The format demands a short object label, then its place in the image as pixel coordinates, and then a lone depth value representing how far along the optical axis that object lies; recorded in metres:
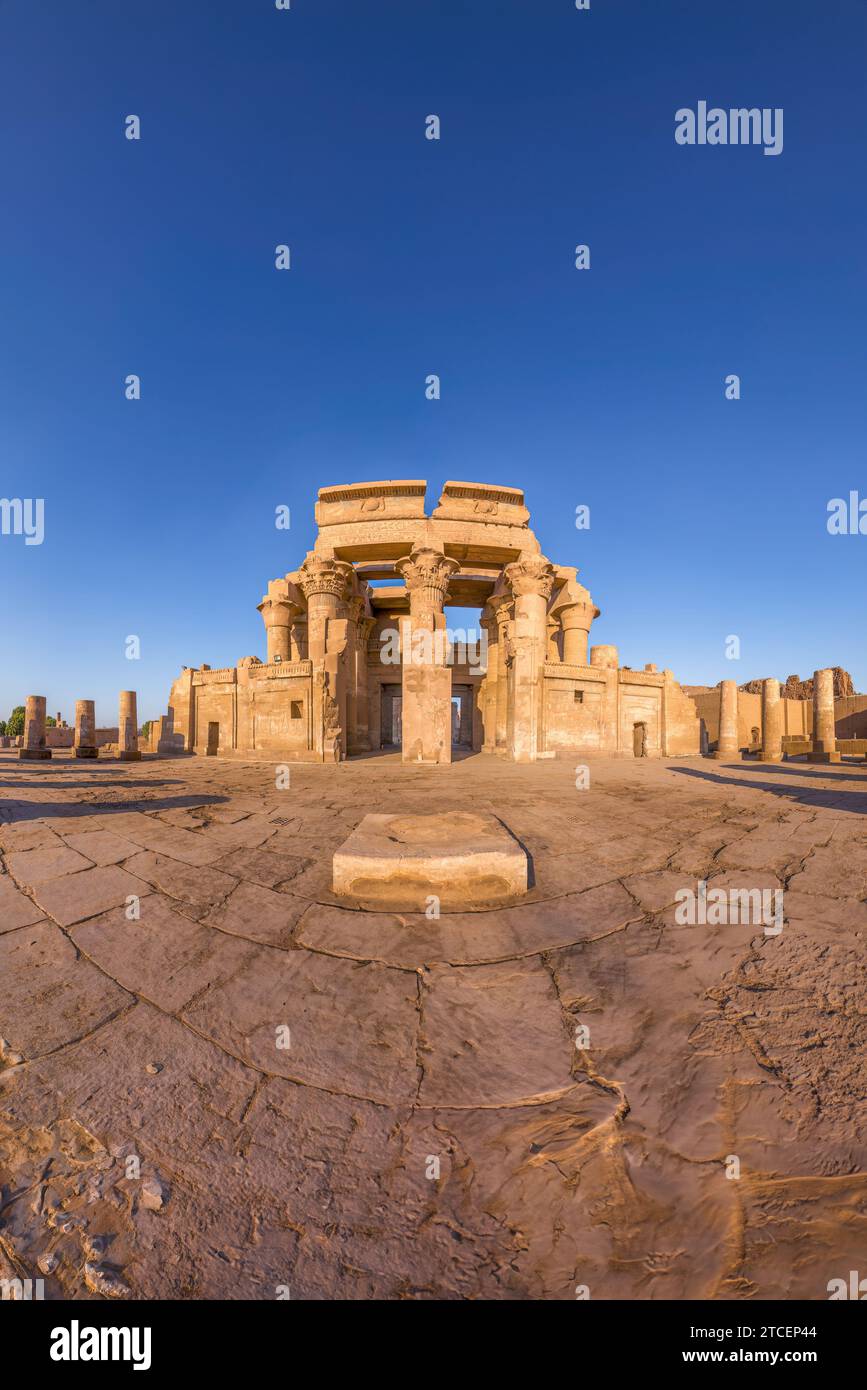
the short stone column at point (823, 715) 15.75
